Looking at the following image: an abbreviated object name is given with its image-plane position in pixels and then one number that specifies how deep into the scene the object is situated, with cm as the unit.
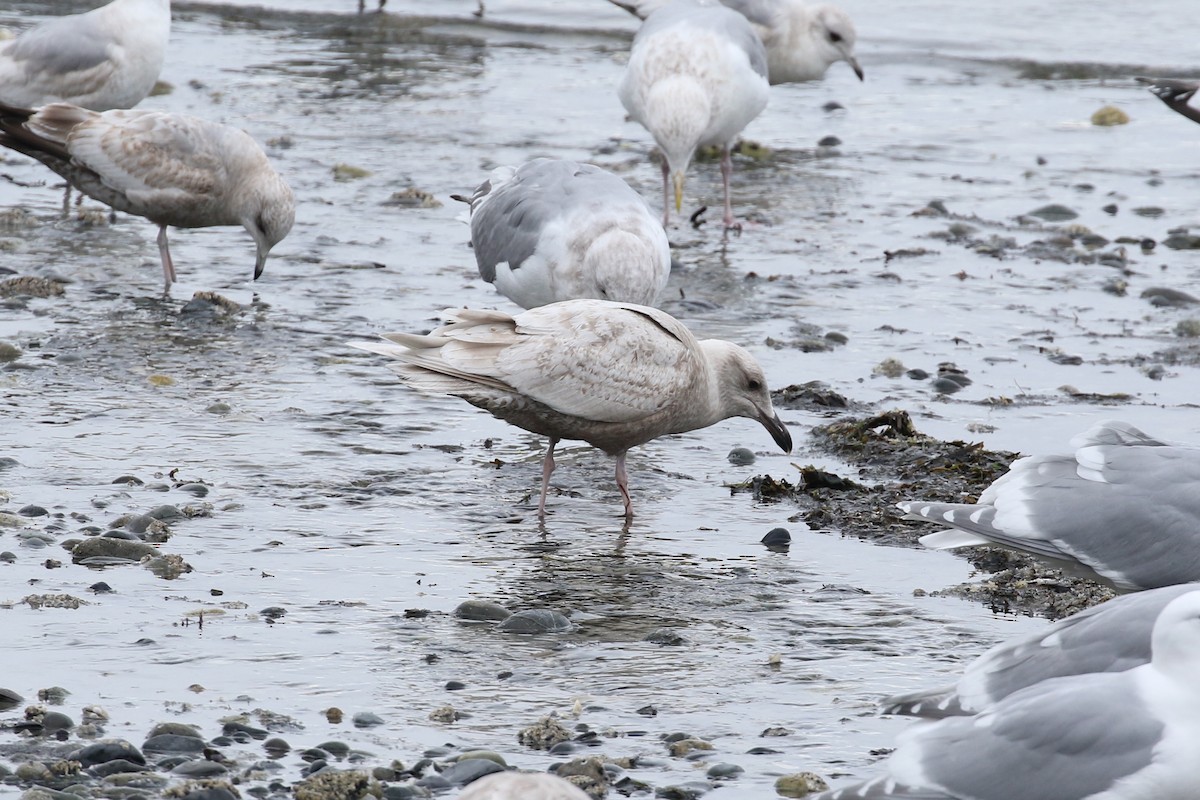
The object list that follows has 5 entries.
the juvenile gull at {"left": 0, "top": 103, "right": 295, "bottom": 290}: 1783
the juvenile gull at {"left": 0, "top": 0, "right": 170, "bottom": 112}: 2109
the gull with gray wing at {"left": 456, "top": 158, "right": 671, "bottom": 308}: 1450
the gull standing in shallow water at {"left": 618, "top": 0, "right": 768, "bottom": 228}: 2058
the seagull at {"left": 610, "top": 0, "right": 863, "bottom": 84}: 2761
